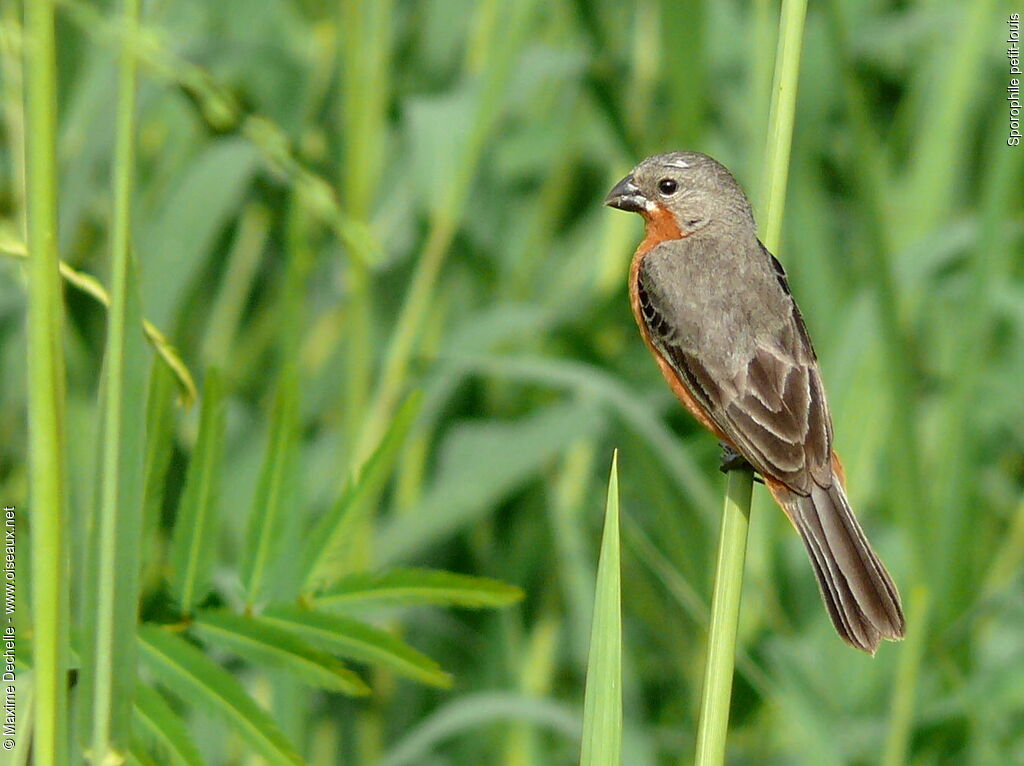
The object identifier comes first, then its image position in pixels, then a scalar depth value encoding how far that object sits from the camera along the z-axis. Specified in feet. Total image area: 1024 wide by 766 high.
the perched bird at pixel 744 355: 8.94
